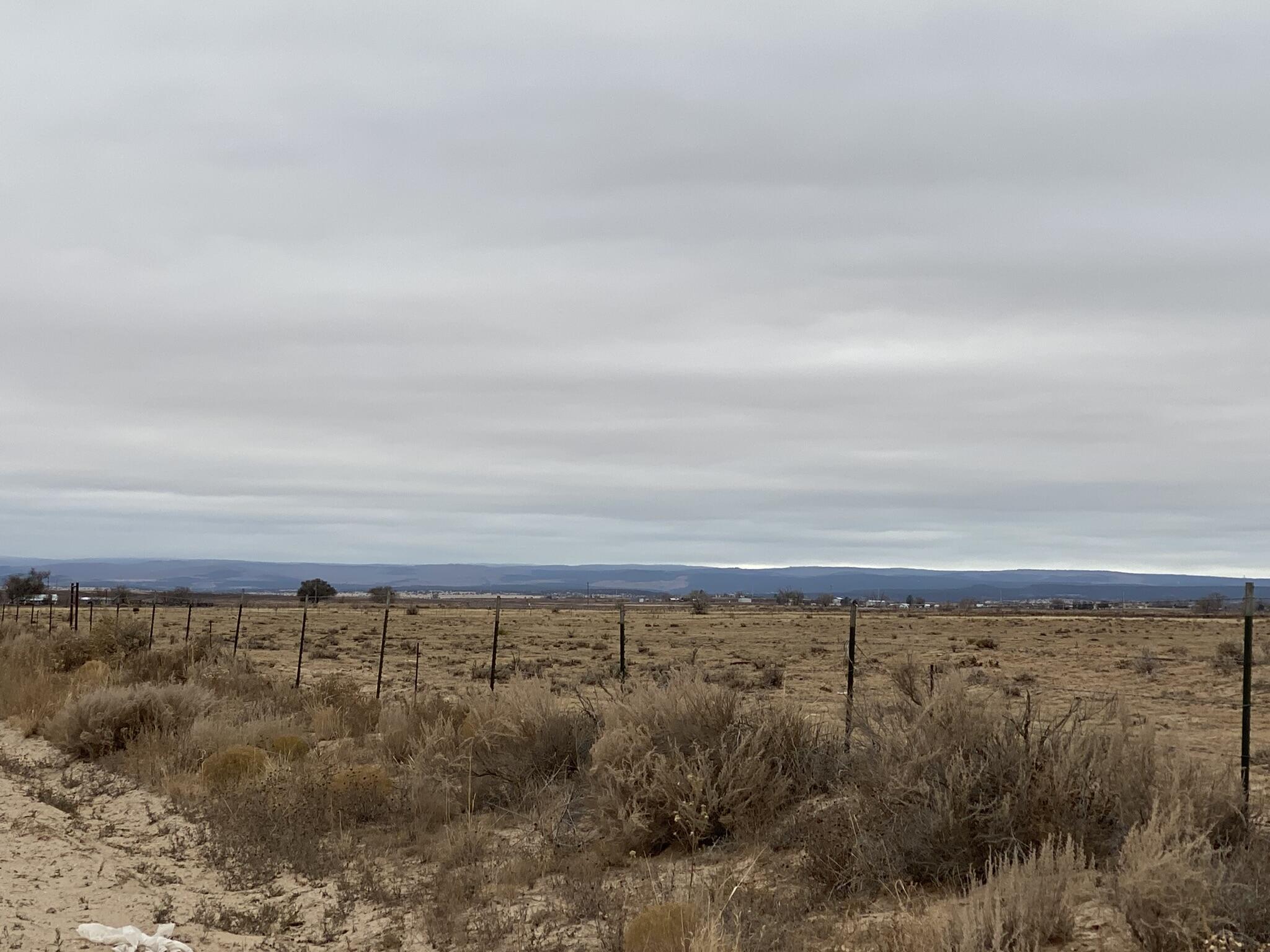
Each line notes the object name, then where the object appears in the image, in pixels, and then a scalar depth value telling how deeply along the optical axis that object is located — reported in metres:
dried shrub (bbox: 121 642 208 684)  22.25
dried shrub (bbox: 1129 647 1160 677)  31.52
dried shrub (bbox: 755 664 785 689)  27.78
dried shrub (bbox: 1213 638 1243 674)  31.84
